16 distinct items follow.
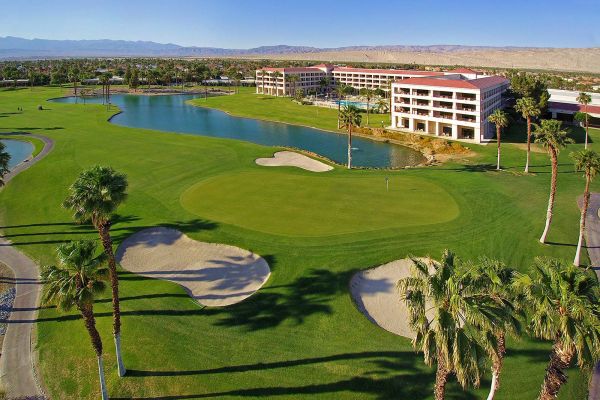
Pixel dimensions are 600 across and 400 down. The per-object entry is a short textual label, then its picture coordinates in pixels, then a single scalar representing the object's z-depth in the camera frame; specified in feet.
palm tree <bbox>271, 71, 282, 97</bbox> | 528.09
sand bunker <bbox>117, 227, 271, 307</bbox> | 104.42
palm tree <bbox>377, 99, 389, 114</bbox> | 382.71
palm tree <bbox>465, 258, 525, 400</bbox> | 49.03
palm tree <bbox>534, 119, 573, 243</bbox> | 122.93
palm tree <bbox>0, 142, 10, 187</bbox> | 130.52
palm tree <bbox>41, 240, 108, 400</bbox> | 65.36
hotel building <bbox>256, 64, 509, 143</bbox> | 270.67
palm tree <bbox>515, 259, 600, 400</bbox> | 48.01
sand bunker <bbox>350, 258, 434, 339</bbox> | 92.79
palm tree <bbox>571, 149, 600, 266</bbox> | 112.88
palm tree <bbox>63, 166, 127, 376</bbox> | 76.79
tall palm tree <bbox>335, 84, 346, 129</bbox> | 422.00
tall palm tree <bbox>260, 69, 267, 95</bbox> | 554.01
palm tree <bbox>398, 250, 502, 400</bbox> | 46.29
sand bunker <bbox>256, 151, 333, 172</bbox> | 209.46
